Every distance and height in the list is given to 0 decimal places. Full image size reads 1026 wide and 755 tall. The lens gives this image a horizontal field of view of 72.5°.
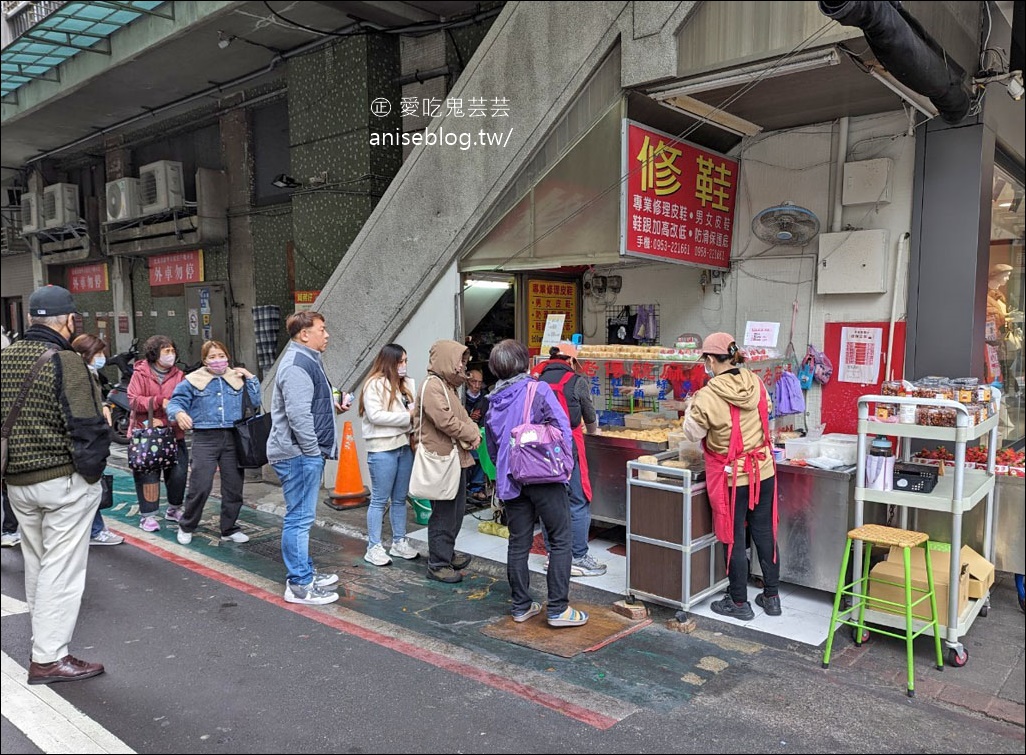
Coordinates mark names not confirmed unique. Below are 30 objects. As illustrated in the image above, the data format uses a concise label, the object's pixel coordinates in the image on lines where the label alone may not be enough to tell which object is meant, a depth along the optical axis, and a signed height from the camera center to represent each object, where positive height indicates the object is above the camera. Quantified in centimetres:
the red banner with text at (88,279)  1656 +98
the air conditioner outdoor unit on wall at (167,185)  1320 +254
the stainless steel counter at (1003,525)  489 -141
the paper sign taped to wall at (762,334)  650 -9
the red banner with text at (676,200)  601 +113
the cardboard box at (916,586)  424 -160
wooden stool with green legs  389 -161
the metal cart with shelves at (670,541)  470 -149
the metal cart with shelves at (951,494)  412 -103
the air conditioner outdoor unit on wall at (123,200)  1399 +242
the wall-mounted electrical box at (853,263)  616 +56
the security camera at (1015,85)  551 +190
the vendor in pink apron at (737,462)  463 -92
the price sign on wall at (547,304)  830 +22
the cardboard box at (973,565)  445 -157
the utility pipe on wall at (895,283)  610 +37
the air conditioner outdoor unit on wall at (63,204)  1620 +267
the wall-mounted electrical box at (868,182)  607 +125
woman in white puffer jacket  584 -101
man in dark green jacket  398 -88
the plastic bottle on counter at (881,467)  445 -91
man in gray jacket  503 -86
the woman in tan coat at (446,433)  539 -87
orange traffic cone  780 -182
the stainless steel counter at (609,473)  624 -136
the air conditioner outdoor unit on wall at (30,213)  1706 +261
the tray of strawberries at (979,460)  501 -99
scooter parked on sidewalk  739 -84
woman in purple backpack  462 -116
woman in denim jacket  650 -96
